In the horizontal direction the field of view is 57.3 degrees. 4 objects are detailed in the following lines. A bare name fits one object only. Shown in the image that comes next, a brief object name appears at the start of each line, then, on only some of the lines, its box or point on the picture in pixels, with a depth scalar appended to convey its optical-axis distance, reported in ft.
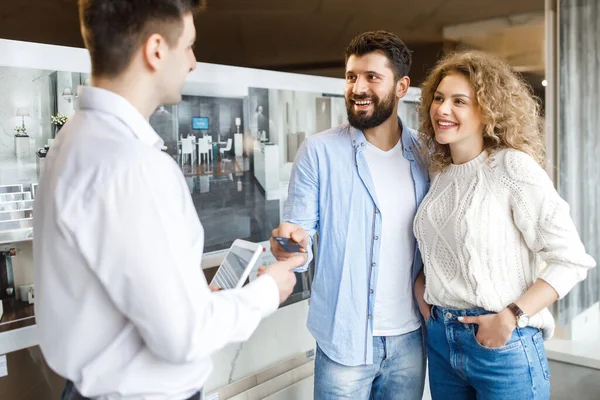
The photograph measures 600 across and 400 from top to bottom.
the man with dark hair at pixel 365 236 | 6.82
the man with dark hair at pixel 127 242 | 3.34
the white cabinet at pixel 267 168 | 9.46
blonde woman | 5.77
